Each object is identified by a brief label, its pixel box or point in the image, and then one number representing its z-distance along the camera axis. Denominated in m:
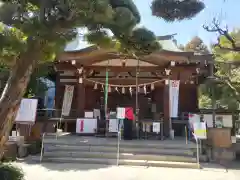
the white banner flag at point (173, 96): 7.70
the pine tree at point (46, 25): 2.84
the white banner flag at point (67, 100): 8.79
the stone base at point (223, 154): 5.76
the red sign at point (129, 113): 6.71
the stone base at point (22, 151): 5.77
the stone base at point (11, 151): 5.44
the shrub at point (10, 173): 3.01
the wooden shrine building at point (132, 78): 7.82
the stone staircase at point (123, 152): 5.28
